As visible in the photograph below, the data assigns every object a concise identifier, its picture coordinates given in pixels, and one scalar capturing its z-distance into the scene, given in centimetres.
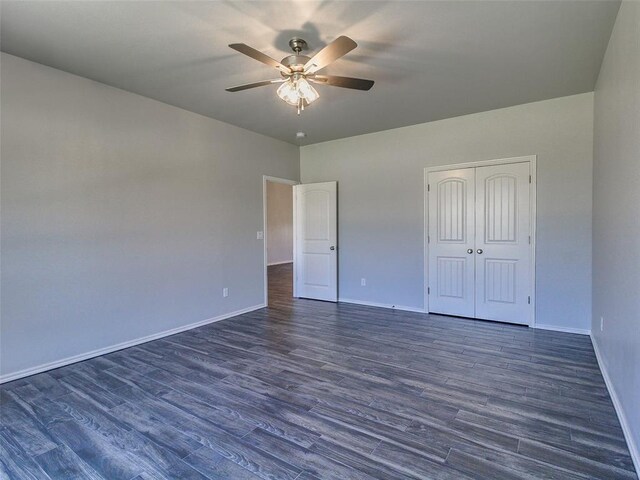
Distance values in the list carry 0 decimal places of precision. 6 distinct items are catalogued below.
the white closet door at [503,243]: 413
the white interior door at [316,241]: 566
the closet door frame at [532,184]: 405
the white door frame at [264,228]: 529
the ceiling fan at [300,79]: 243
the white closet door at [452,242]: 450
